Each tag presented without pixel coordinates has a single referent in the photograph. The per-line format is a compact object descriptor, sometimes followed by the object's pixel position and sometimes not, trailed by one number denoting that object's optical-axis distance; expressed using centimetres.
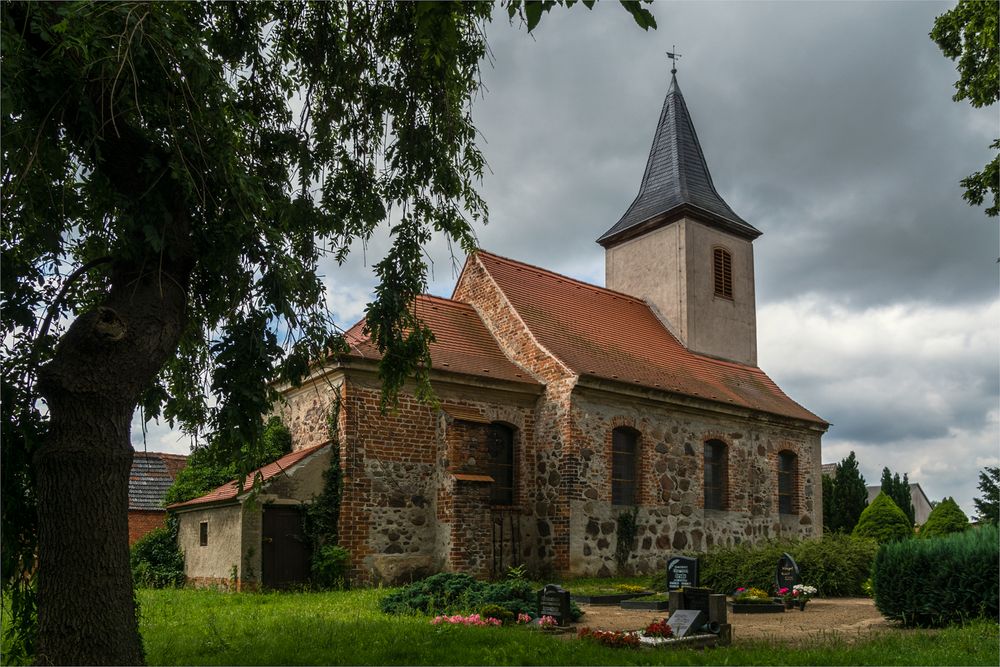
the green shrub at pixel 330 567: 1528
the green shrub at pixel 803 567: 1520
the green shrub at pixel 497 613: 1092
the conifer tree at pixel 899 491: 3525
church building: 1636
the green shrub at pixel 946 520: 2305
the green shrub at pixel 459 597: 1135
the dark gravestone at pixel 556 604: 1084
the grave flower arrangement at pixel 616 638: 898
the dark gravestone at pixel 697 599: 1018
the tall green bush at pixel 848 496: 3250
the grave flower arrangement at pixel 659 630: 953
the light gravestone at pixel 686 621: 964
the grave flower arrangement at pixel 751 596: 1338
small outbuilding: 1503
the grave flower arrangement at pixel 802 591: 1367
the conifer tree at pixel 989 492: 2137
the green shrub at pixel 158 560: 1742
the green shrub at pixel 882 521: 2598
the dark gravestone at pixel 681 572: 1159
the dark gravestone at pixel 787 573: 1419
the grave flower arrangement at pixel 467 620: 1026
